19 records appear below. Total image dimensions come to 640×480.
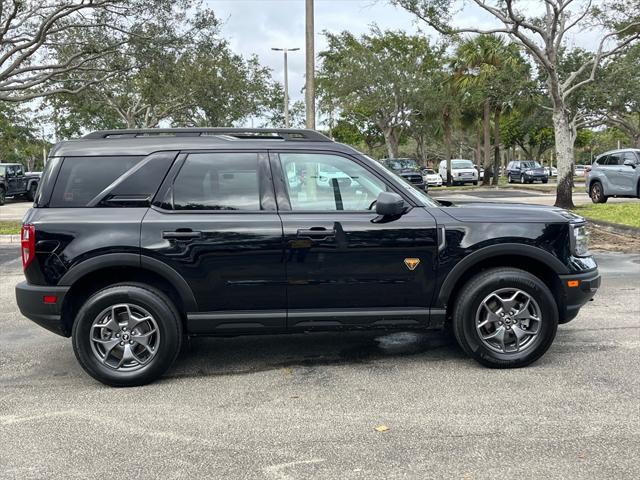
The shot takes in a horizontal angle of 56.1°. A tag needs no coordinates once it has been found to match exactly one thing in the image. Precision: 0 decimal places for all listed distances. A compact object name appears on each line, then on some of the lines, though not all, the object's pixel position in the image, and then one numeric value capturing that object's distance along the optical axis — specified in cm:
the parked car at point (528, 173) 4119
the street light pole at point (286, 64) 3222
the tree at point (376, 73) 3244
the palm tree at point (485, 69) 3034
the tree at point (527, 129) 3691
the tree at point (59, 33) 1611
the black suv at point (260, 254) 433
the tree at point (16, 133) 3669
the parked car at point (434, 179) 3794
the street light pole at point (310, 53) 1249
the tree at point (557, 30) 1553
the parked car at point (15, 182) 2471
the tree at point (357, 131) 4403
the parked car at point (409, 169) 2459
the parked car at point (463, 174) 3881
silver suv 1759
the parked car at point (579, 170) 5825
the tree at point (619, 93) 2654
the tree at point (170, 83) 1800
